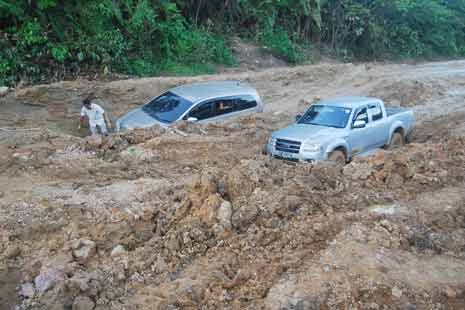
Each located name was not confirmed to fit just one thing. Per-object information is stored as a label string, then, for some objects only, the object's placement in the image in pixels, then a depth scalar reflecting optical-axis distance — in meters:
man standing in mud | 12.21
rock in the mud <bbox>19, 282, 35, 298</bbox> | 6.07
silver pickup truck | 10.85
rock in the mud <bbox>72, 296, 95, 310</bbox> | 5.80
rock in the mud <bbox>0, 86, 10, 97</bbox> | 15.08
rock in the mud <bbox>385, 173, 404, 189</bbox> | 9.12
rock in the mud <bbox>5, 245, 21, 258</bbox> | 6.72
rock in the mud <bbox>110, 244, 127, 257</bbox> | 6.80
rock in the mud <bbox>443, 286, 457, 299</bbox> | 6.07
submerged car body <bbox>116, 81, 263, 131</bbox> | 12.34
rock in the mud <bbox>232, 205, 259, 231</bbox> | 7.45
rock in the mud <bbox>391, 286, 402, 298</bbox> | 6.01
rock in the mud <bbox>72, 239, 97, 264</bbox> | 6.69
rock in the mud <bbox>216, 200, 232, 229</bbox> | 7.37
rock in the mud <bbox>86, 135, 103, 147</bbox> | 11.08
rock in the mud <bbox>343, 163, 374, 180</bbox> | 9.38
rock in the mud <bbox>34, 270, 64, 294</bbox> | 6.10
